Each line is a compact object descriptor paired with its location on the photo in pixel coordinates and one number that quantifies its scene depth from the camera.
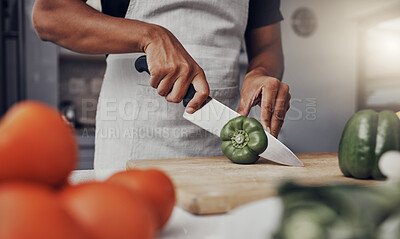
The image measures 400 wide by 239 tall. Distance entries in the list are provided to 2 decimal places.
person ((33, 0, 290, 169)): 1.17
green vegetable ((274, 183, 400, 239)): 0.29
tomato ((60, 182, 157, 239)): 0.29
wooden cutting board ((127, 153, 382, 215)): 0.65
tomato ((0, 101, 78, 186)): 0.31
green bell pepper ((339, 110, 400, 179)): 0.80
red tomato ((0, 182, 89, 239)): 0.25
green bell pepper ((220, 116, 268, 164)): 1.10
